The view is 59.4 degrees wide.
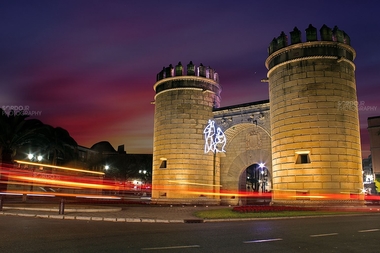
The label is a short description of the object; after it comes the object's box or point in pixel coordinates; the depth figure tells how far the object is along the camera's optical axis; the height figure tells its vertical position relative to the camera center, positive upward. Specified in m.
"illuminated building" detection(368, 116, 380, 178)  55.75 +8.00
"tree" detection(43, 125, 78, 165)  40.41 +5.63
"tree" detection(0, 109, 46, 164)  28.32 +4.36
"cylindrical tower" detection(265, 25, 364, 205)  20.11 +4.07
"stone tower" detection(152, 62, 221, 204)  27.31 +3.97
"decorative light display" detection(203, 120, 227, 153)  28.06 +4.16
